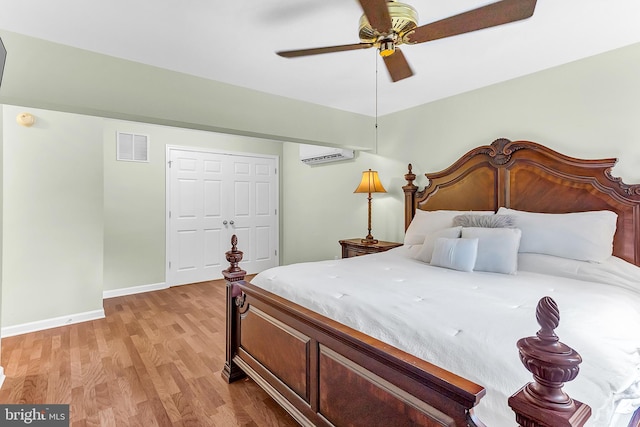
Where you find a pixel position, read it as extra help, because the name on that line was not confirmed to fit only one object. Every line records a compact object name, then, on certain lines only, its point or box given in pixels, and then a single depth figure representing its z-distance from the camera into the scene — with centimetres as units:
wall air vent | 439
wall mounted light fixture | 307
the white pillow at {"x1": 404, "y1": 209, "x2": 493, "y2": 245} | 290
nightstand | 365
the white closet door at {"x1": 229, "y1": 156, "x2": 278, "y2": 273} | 552
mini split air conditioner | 458
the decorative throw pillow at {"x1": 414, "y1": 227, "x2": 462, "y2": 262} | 251
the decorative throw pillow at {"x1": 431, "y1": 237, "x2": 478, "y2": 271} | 223
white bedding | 100
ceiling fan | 142
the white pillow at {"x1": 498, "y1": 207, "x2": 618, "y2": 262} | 215
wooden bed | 76
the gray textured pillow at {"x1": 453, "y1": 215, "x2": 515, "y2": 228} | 249
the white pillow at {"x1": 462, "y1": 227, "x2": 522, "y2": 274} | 216
